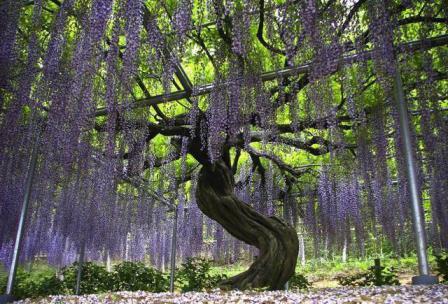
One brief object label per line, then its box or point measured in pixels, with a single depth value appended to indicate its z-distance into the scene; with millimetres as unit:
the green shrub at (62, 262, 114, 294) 8375
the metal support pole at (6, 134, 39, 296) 3977
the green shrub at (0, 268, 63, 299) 8086
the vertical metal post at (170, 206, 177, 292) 8242
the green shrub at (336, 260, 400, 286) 7191
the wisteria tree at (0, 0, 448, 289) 3648
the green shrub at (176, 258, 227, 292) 8102
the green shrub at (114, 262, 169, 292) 8516
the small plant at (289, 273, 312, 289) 9094
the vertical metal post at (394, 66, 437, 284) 3262
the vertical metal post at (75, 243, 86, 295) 7121
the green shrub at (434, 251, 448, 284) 7037
